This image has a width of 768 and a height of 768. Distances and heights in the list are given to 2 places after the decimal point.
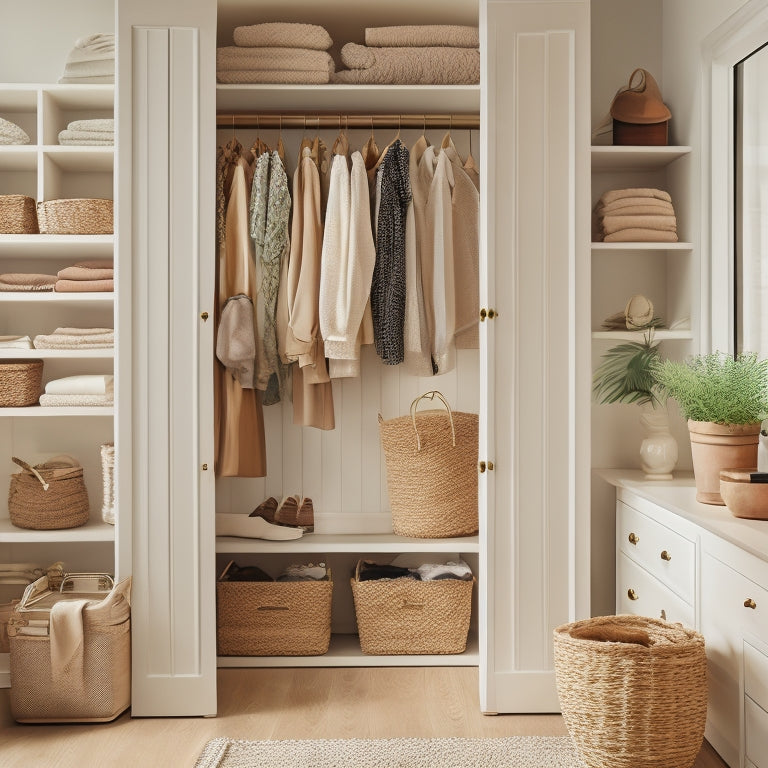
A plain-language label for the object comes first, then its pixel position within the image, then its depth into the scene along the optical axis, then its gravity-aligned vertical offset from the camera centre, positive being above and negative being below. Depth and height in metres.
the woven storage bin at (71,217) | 3.02 +0.62
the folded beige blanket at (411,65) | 3.10 +1.19
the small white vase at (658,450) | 2.91 -0.21
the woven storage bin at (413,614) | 3.18 -0.84
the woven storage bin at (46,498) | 3.02 -0.39
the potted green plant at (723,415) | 2.40 -0.07
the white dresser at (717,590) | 1.99 -0.55
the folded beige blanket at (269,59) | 3.09 +1.21
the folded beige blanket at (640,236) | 3.00 +0.55
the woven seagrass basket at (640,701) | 2.08 -0.77
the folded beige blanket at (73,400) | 3.03 -0.03
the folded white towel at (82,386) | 3.04 +0.02
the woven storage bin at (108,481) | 3.07 -0.33
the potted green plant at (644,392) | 2.92 -0.01
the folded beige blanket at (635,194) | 3.00 +0.70
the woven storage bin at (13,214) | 3.04 +0.63
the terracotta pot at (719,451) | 2.40 -0.18
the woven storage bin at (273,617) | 3.17 -0.85
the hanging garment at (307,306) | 3.07 +0.31
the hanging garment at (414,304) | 3.13 +0.32
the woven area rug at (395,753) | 2.36 -1.04
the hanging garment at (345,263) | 3.03 +0.46
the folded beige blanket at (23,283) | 3.08 +0.39
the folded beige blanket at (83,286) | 3.05 +0.38
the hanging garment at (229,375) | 3.12 +0.07
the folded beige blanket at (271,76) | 3.09 +1.15
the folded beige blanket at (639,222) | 2.99 +0.59
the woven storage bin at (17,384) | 3.01 +0.02
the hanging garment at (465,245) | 3.18 +0.55
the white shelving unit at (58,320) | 3.24 +0.28
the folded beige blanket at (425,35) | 3.11 +1.31
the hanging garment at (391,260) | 3.11 +0.48
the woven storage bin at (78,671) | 2.62 -0.88
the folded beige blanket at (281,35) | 3.08 +1.30
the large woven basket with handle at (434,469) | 3.15 -0.30
